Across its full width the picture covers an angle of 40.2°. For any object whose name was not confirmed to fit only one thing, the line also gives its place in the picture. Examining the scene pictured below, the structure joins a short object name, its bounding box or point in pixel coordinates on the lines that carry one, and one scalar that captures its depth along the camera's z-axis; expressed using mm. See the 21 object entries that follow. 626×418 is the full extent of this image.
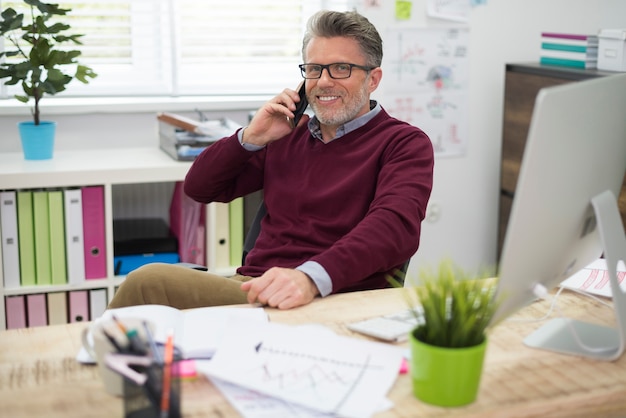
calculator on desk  1487
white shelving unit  2904
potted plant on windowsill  2922
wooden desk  1248
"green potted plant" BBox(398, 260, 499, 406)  1233
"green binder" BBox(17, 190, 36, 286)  2932
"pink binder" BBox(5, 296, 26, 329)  3008
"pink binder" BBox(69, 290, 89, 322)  3086
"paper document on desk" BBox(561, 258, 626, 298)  1794
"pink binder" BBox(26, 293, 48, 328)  3029
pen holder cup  1124
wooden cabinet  3490
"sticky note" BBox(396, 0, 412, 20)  3529
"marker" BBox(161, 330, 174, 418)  1101
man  2051
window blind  3424
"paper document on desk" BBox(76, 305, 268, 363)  1426
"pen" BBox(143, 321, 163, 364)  1188
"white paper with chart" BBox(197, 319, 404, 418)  1252
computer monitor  1267
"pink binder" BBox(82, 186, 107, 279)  2996
